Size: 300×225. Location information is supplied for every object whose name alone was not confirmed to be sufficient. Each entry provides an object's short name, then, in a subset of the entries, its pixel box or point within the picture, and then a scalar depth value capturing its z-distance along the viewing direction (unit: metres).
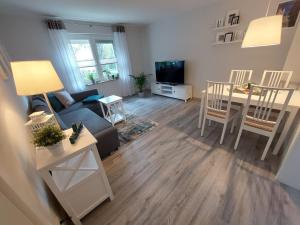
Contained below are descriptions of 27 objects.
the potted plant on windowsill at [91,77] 4.10
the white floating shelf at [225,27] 2.85
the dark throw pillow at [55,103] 3.00
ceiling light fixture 1.33
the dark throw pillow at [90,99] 3.18
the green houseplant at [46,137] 1.02
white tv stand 3.95
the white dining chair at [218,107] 1.98
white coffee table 2.84
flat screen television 3.97
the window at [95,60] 3.84
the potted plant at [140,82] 4.72
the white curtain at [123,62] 4.25
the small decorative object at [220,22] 2.99
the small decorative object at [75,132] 1.20
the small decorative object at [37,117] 1.25
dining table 1.60
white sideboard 1.06
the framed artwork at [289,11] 2.22
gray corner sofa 1.99
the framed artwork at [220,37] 3.08
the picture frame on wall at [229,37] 2.95
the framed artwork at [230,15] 2.77
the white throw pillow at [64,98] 3.07
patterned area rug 2.54
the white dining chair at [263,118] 1.57
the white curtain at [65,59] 3.17
